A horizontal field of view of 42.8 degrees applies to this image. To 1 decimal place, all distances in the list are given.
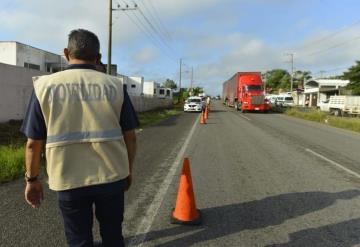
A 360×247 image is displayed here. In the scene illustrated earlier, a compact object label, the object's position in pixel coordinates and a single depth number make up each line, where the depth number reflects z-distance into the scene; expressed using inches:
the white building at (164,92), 3698.1
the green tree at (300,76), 5586.6
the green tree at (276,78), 5995.1
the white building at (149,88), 3484.3
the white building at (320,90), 2962.6
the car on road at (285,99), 2822.3
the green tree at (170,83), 6454.7
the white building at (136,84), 3094.0
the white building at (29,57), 1407.5
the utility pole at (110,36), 1130.7
